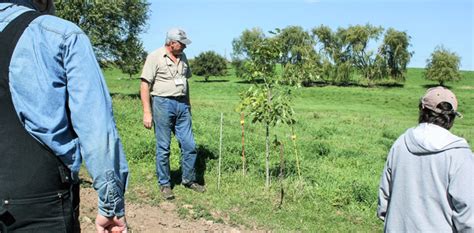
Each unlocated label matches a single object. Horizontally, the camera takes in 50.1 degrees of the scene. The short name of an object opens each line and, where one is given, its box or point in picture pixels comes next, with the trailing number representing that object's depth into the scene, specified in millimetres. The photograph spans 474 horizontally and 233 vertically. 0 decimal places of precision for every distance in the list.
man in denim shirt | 2166
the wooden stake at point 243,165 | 8209
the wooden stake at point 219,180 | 7787
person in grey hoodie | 3008
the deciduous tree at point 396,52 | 62281
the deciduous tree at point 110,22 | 30891
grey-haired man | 7019
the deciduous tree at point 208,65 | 69438
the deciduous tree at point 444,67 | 64312
